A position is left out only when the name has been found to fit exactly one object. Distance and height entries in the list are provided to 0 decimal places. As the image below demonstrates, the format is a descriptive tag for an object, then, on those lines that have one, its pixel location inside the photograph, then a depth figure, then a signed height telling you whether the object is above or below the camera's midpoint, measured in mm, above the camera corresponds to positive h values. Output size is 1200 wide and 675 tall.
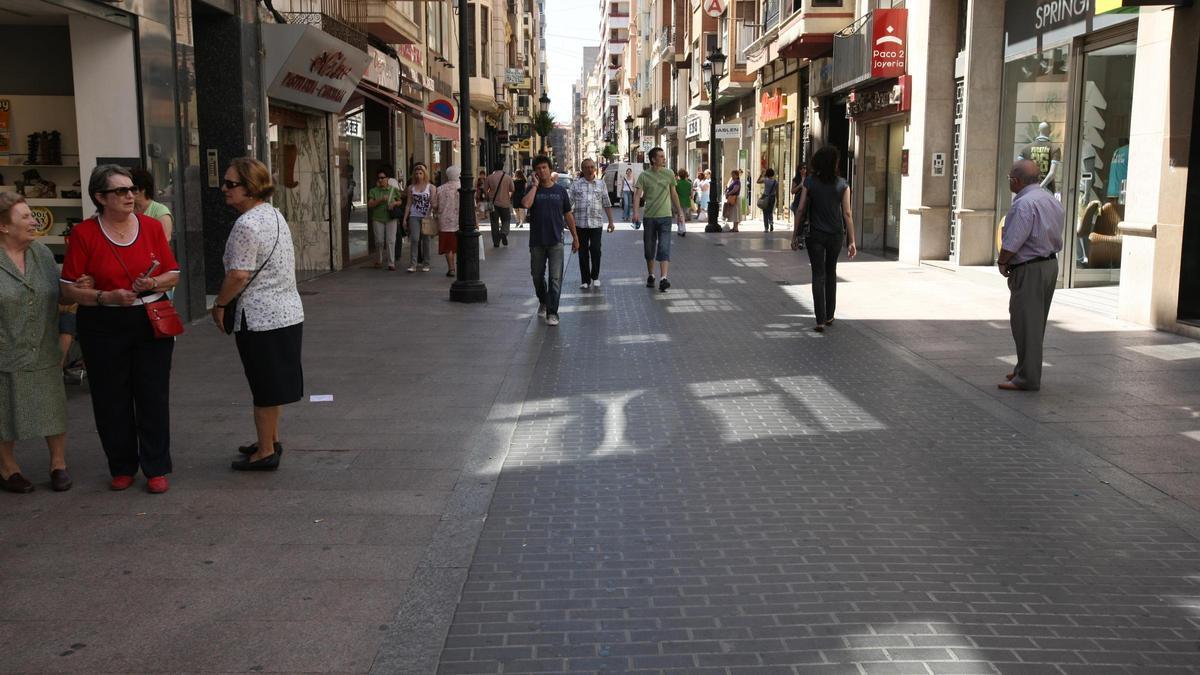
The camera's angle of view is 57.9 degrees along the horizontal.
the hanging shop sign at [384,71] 20812 +2565
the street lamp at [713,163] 29203 +933
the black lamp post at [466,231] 13312 -401
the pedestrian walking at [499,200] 23516 -33
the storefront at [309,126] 14466 +1144
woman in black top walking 10891 -229
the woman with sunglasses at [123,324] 5273 -612
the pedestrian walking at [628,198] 37906 +10
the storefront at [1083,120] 12859 +985
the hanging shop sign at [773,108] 31281 +2685
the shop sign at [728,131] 33219 +2071
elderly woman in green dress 5242 -718
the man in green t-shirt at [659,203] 14219 -64
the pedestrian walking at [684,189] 28734 +250
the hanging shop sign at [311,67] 14367 +1893
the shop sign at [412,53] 25388 +3515
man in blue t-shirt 11586 -295
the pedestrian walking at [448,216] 16438 -265
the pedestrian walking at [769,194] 27250 +103
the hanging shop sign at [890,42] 19062 +2725
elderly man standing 7844 -443
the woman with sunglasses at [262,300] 5504 -520
